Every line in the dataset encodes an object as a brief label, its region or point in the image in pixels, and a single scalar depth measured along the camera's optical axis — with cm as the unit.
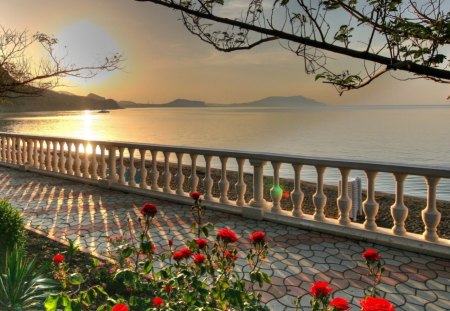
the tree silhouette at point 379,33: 203
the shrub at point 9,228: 475
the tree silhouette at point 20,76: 751
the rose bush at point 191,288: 209
